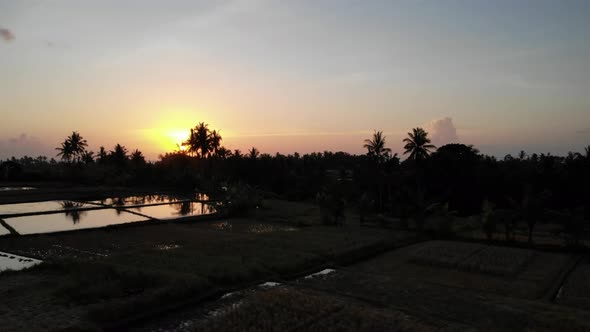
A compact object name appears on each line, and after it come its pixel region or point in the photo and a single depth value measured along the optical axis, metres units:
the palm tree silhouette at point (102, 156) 61.16
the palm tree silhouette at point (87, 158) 62.24
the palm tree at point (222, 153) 55.48
